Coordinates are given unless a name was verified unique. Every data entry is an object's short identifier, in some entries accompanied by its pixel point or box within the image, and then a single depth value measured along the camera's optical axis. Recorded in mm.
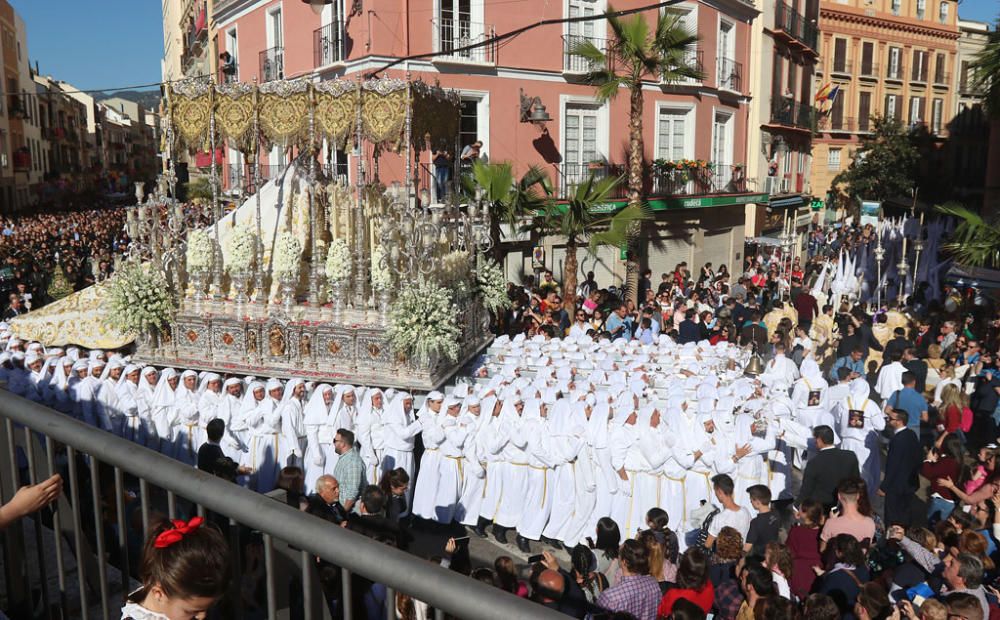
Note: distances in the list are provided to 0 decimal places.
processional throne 11469
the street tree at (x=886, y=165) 41344
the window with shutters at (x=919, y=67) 48344
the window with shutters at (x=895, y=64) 47375
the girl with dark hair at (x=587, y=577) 5926
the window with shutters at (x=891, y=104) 47656
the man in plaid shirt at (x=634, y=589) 5516
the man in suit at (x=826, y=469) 8445
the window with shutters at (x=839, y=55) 44969
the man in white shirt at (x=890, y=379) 12172
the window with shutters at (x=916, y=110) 48844
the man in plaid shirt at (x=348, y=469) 8578
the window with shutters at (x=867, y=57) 46094
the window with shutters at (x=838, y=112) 45344
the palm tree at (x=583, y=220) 16562
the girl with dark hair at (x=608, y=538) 6793
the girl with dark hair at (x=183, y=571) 2268
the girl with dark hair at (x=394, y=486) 7809
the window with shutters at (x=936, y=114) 49719
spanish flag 34812
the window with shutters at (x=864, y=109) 46719
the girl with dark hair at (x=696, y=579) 5684
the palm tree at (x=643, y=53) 16766
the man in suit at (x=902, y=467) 8977
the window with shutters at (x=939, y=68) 49438
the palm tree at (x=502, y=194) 16344
